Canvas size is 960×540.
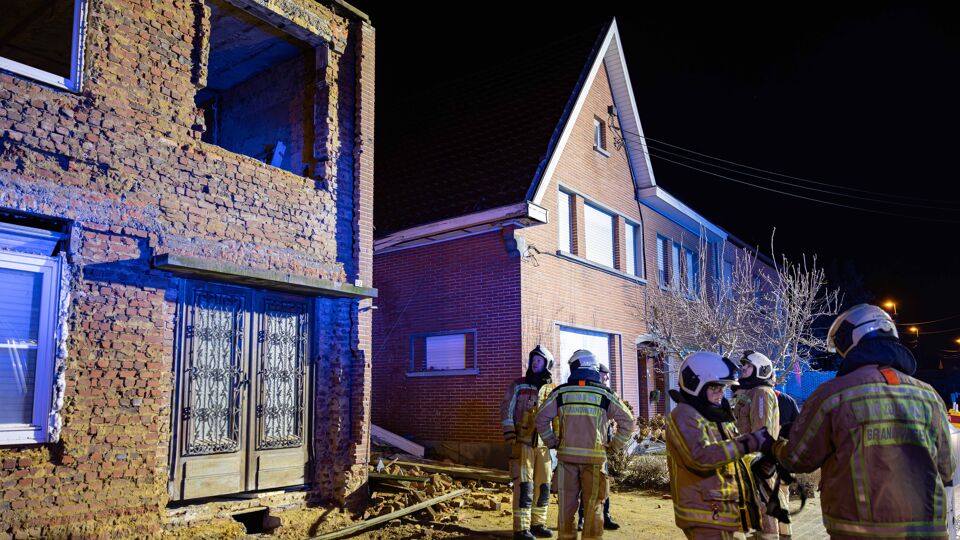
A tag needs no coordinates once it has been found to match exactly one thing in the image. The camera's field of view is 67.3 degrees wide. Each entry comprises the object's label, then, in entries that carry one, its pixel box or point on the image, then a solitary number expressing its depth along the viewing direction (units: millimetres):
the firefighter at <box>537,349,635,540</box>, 6844
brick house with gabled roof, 14101
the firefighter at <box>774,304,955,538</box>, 3961
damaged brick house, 6902
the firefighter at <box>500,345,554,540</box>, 8508
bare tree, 13969
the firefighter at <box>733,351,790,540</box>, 7846
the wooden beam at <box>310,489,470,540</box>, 8031
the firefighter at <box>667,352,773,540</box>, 4723
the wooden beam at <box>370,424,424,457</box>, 13898
